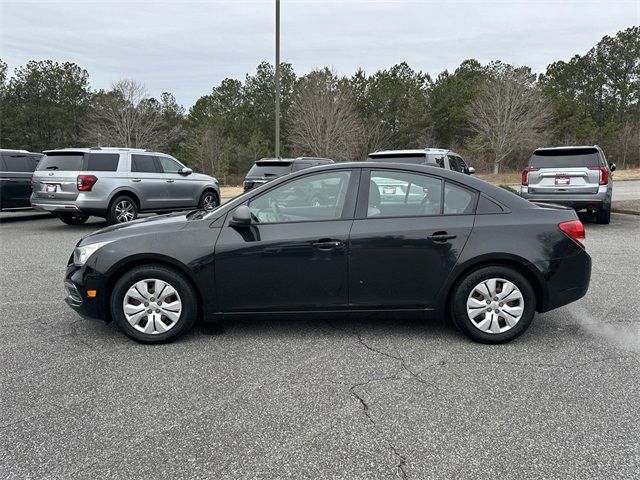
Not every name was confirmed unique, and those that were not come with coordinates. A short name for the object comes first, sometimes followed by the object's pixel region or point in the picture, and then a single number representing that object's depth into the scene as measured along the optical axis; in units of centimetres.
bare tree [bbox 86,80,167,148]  4194
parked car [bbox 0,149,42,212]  1185
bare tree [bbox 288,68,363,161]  3706
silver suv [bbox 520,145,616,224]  1078
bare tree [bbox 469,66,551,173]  4266
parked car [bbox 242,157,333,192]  1351
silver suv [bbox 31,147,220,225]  1082
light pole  1712
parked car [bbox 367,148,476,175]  895
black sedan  416
